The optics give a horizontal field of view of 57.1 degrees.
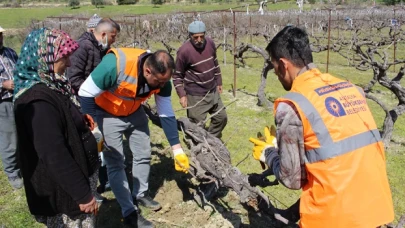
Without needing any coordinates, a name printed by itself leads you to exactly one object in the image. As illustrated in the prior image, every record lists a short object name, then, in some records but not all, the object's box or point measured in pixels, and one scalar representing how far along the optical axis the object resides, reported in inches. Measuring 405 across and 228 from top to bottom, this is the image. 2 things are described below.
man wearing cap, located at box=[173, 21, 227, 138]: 187.9
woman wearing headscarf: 79.0
